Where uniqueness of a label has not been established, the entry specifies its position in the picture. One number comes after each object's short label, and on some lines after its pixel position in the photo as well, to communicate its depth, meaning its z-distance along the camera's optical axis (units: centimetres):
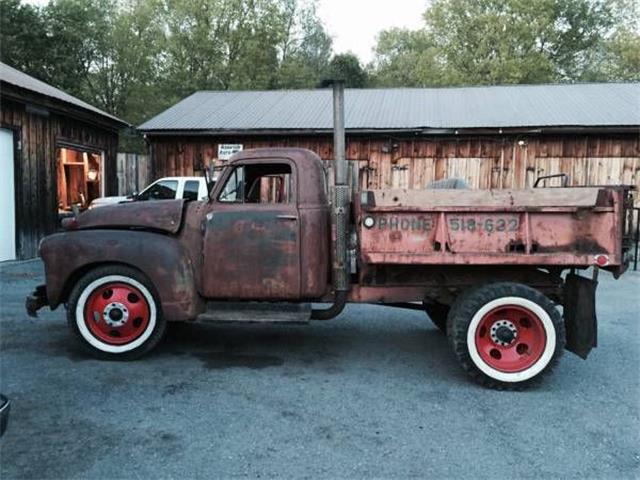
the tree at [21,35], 2752
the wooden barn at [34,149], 1139
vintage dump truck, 437
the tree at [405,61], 3625
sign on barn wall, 1505
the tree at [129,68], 3594
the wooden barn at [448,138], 1409
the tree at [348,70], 3628
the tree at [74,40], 2986
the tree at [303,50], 3569
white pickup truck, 1255
